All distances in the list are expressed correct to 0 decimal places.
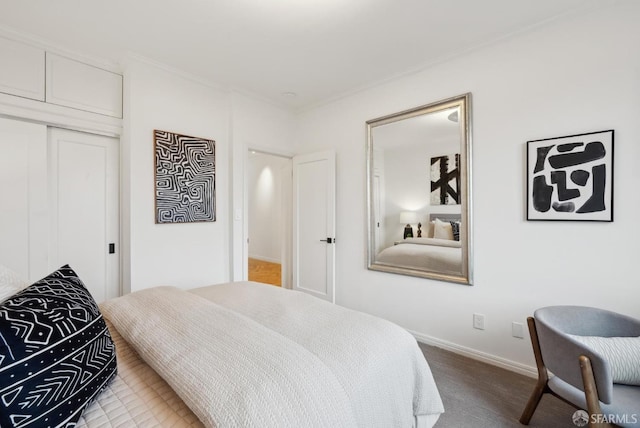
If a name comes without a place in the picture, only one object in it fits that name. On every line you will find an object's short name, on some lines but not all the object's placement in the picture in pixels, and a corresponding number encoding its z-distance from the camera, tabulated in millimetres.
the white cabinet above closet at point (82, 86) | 2383
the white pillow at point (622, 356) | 1318
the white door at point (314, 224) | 3451
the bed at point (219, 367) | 792
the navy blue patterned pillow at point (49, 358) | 688
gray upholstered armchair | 1182
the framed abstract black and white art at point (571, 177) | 1900
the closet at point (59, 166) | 2205
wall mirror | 2520
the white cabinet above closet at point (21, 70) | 2168
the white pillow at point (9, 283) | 1068
